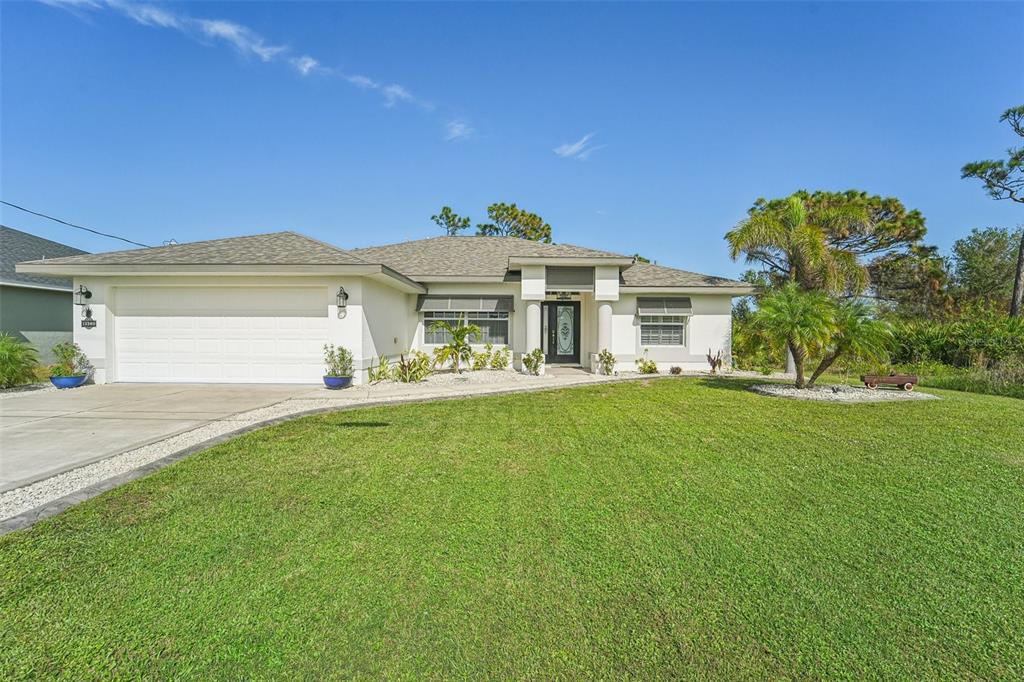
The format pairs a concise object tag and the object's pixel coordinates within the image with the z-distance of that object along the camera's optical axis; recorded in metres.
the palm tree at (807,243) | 15.17
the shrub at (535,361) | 14.89
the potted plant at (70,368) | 11.66
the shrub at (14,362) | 11.09
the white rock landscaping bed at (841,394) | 10.05
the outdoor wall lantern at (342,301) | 12.15
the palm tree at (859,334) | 10.06
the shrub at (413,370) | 13.65
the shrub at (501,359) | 16.20
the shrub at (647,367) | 16.04
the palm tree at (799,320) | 10.17
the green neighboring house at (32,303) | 15.81
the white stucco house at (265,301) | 12.09
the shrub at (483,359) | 15.93
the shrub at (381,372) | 13.28
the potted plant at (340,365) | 11.96
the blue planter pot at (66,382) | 11.65
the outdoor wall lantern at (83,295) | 12.35
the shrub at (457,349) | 14.61
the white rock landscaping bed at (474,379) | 13.05
